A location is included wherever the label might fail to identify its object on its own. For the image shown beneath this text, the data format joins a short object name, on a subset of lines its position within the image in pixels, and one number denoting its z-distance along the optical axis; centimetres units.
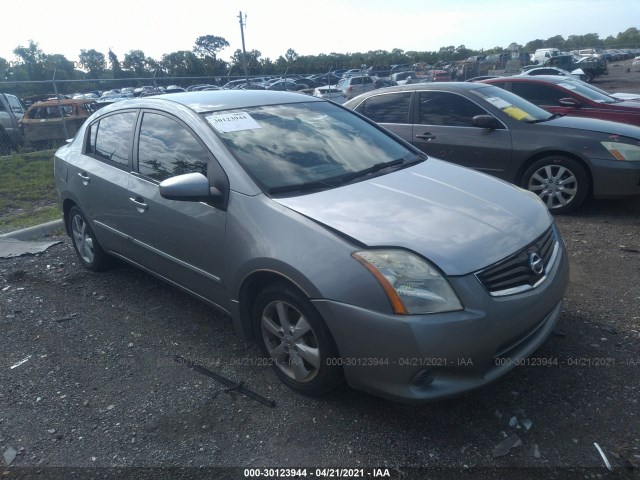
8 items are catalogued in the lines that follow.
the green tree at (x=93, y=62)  4893
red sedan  843
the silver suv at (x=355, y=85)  2344
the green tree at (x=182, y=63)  2961
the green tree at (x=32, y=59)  4480
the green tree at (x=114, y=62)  4832
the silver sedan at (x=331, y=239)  247
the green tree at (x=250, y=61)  3950
